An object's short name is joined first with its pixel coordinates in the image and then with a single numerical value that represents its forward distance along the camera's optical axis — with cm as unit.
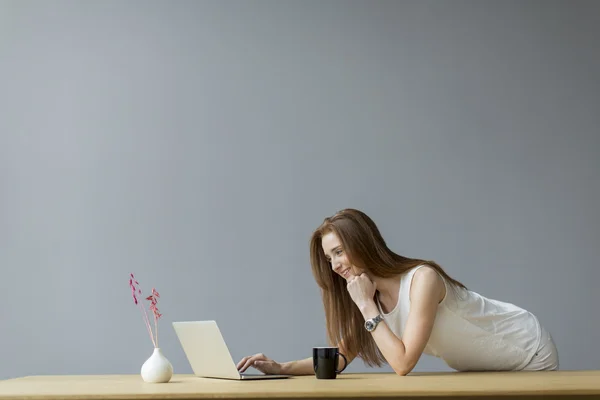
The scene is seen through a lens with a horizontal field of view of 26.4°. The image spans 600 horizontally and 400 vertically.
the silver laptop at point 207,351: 395
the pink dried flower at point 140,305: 555
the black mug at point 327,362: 403
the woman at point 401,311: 443
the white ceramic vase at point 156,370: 393
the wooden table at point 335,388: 342
